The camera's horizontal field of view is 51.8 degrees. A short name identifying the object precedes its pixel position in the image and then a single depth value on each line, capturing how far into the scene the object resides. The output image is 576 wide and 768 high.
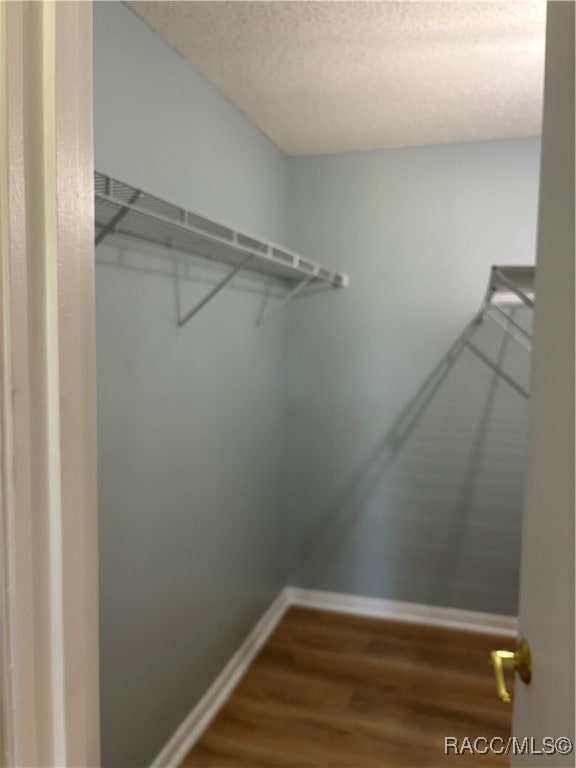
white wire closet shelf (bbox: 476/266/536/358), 2.21
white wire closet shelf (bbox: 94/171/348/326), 1.27
